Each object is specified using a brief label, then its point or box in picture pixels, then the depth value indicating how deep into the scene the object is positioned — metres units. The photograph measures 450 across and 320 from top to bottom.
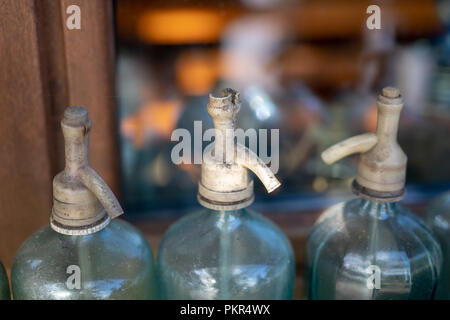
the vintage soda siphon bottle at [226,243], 0.52
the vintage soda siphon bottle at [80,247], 0.50
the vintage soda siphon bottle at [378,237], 0.55
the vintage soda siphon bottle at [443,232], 0.64
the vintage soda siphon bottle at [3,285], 0.53
